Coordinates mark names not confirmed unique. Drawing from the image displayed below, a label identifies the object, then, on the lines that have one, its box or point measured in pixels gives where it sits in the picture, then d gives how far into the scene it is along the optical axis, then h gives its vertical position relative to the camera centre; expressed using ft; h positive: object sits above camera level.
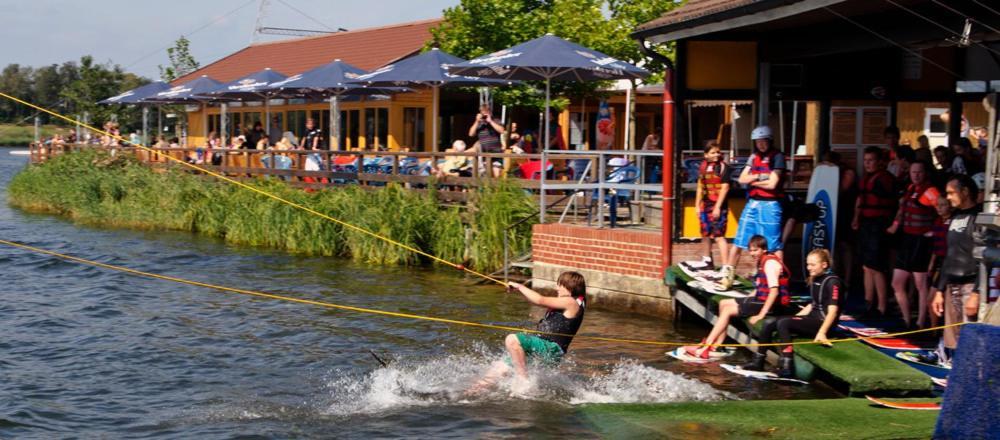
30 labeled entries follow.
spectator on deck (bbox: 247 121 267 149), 102.06 +1.98
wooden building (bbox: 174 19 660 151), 108.68 +4.89
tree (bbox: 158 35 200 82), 190.39 +15.22
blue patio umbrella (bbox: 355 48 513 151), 78.59 +5.66
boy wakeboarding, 36.09 -4.91
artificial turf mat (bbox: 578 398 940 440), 28.96 -6.18
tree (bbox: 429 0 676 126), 96.73 +10.95
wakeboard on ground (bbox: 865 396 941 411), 30.69 -5.85
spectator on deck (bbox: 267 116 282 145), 108.88 +2.21
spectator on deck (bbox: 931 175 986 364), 33.05 -2.57
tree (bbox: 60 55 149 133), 199.31 +11.05
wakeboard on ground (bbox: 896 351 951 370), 35.73 -5.43
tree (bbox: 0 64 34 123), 333.42 +22.61
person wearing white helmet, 43.98 -0.81
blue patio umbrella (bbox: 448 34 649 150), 64.95 +5.36
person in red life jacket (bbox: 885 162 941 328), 38.19 -2.04
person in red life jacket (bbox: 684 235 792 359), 38.55 -4.06
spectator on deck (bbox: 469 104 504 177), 68.39 +1.80
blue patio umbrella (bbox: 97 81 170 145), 123.65 +6.49
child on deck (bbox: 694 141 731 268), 47.70 -1.15
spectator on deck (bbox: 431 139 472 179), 68.85 -0.22
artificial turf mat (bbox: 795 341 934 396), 32.07 -5.35
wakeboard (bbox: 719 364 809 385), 37.68 -6.48
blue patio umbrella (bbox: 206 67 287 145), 102.42 +6.06
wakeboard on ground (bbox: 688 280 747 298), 43.93 -4.38
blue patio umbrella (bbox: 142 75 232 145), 112.88 +6.09
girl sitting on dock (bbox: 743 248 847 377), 36.81 -4.32
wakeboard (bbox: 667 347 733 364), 41.88 -6.44
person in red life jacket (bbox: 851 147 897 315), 42.19 -1.52
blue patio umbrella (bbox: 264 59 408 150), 89.35 +5.58
